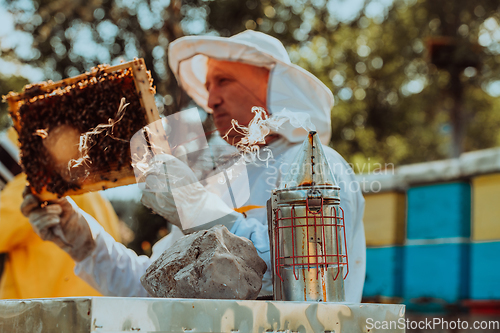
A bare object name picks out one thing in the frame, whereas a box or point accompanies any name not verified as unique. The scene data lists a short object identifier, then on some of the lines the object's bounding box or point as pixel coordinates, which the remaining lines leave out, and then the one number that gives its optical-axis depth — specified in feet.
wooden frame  6.01
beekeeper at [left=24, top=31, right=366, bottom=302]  6.68
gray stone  4.21
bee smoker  4.45
